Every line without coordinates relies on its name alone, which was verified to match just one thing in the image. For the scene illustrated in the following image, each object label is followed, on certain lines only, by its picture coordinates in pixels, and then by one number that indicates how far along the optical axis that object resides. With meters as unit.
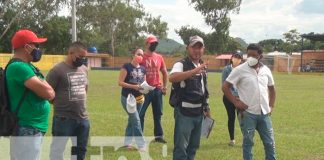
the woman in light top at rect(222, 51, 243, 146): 9.70
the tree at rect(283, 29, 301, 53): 104.31
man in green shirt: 5.14
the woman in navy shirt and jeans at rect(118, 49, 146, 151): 9.01
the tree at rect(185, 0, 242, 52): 77.25
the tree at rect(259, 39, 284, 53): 111.94
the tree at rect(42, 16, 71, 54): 71.62
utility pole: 25.57
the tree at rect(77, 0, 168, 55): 75.50
